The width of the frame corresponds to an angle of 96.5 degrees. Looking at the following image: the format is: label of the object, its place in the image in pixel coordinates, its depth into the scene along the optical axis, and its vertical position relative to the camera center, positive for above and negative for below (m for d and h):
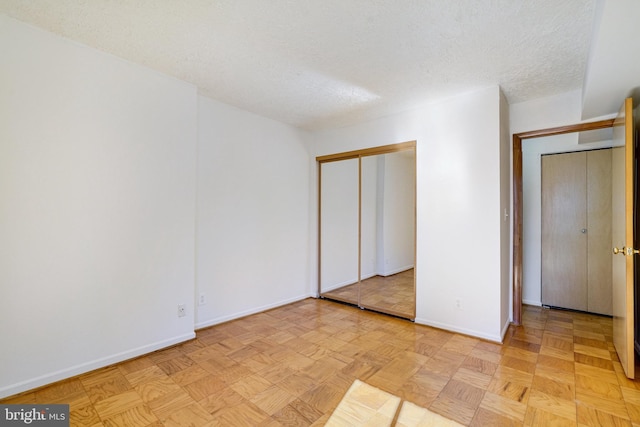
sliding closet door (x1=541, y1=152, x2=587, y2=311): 3.50 -0.18
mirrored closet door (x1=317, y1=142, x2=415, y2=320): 3.35 -0.16
